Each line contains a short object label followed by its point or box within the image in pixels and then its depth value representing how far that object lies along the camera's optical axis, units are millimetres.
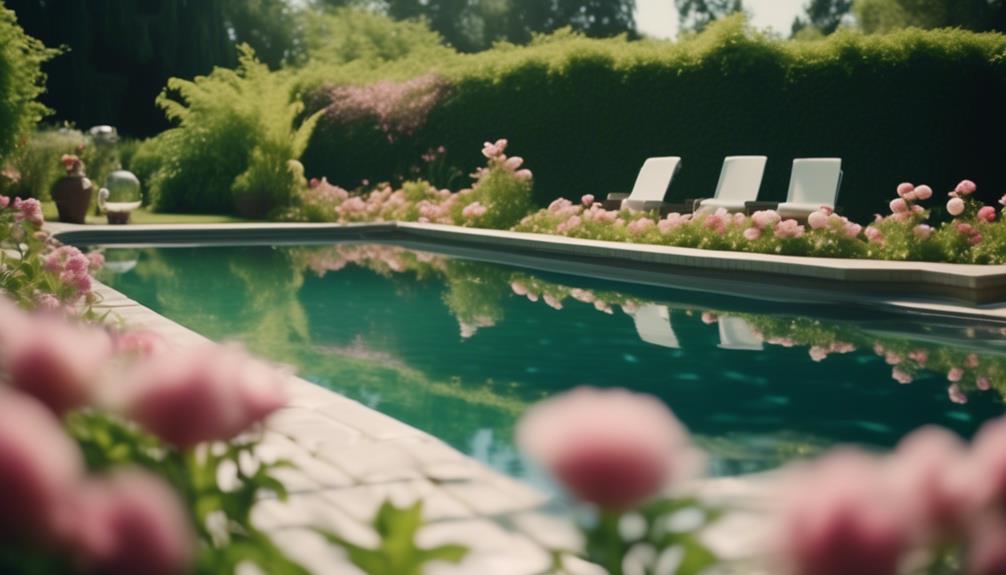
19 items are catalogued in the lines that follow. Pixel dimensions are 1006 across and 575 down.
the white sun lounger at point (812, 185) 11375
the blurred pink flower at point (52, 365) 1151
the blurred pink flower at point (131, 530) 891
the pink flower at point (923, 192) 9653
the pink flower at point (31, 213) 6238
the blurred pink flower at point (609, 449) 936
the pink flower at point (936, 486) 991
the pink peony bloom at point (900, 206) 9867
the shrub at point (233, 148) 17922
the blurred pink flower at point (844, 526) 835
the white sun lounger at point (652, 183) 13188
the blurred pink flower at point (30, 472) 875
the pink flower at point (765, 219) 10380
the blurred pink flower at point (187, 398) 1111
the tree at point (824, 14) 59031
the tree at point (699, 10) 56062
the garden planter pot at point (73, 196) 15547
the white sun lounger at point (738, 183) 12391
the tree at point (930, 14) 32228
